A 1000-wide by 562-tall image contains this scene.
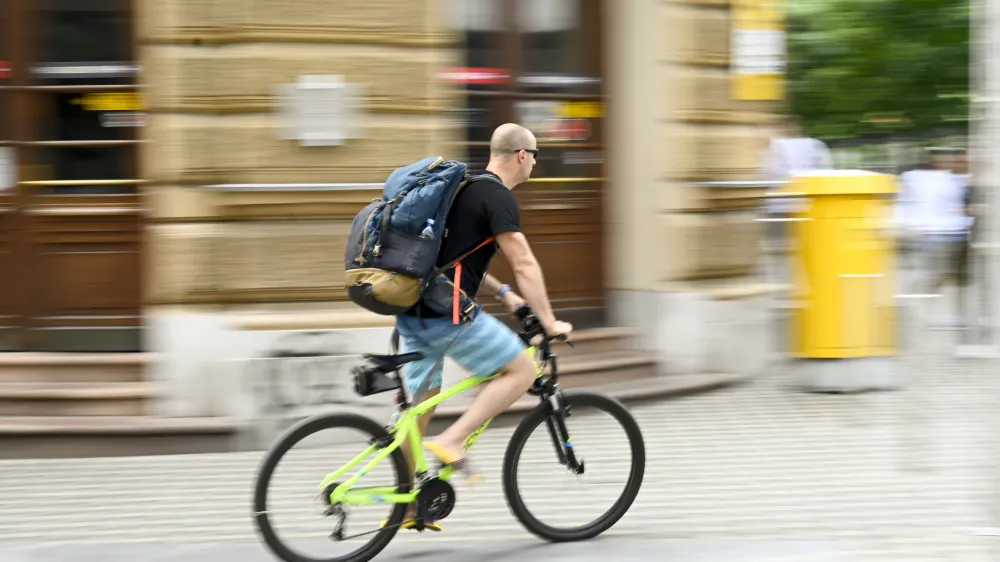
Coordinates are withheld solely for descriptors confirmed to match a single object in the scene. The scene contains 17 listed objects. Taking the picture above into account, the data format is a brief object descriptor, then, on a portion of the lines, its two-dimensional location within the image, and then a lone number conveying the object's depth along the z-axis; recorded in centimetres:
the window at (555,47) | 1711
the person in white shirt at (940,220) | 2150
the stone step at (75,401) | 1411
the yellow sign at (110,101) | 1495
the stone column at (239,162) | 1398
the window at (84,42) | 1491
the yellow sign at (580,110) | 1745
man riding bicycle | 942
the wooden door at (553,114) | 1678
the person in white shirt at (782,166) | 2128
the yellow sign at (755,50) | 1781
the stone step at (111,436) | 1362
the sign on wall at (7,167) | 1487
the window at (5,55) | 1482
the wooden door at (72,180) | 1489
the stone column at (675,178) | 1734
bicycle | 920
